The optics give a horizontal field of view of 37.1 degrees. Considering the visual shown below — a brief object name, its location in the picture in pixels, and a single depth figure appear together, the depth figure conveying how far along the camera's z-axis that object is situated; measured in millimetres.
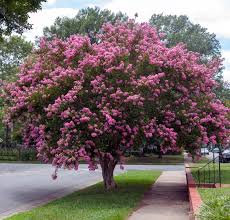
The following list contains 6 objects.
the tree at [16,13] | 5251
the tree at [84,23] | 34672
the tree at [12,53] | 34643
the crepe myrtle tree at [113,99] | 10088
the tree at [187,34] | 35315
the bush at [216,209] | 4425
